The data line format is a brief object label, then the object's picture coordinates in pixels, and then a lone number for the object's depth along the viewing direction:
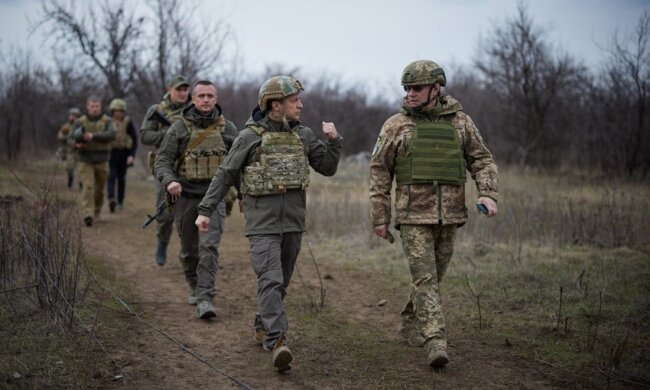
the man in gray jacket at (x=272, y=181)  4.79
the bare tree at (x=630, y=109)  16.09
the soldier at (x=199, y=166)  6.17
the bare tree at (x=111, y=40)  18.77
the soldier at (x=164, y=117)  7.83
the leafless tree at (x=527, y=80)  19.78
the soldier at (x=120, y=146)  12.75
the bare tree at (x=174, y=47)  18.81
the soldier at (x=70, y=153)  16.46
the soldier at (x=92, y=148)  11.07
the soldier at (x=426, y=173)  4.80
